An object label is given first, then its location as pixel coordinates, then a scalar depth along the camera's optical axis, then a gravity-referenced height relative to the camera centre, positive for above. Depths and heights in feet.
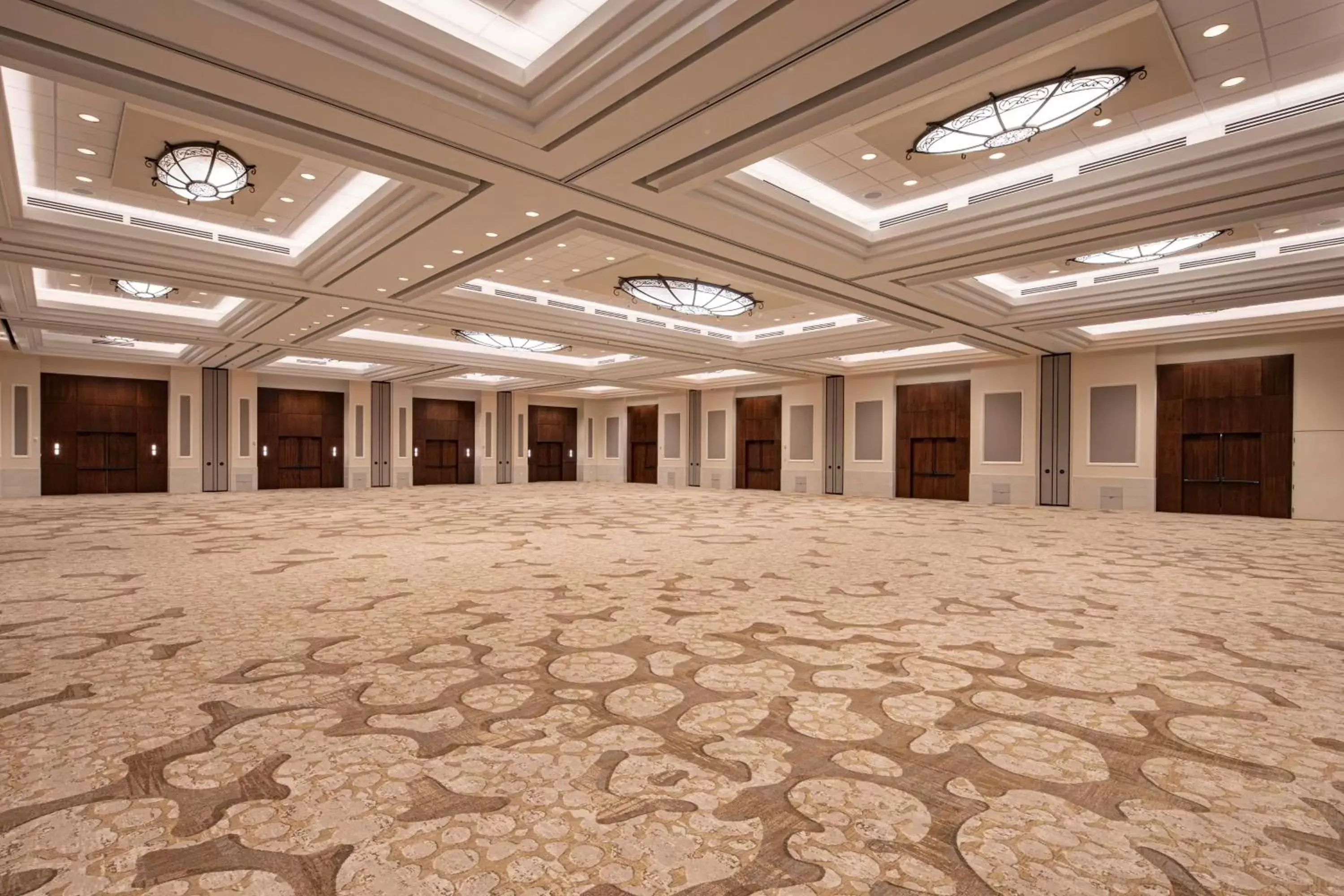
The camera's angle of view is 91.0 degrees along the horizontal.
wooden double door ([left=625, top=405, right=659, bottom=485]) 87.25 -0.42
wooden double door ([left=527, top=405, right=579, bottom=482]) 88.33 -0.39
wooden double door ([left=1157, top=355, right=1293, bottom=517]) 42.91 +0.53
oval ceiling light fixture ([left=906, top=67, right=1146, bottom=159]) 17.11 +9.34
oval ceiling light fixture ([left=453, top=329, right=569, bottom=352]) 52.47 +8.12
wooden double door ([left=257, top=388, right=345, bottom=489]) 67.31 -0.04
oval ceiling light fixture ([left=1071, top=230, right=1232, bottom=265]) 28.17 +8.73
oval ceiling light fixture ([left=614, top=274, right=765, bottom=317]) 36.50 +8.50
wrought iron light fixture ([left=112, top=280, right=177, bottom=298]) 37.45 +8.64
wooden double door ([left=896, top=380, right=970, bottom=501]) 57.98 +0.16
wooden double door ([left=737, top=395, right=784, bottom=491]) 72.69 -0.04
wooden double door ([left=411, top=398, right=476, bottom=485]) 76.95 -0.24
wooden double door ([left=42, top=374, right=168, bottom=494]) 56.90 +0.26
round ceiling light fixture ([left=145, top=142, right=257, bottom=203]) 21.22 +9.07
